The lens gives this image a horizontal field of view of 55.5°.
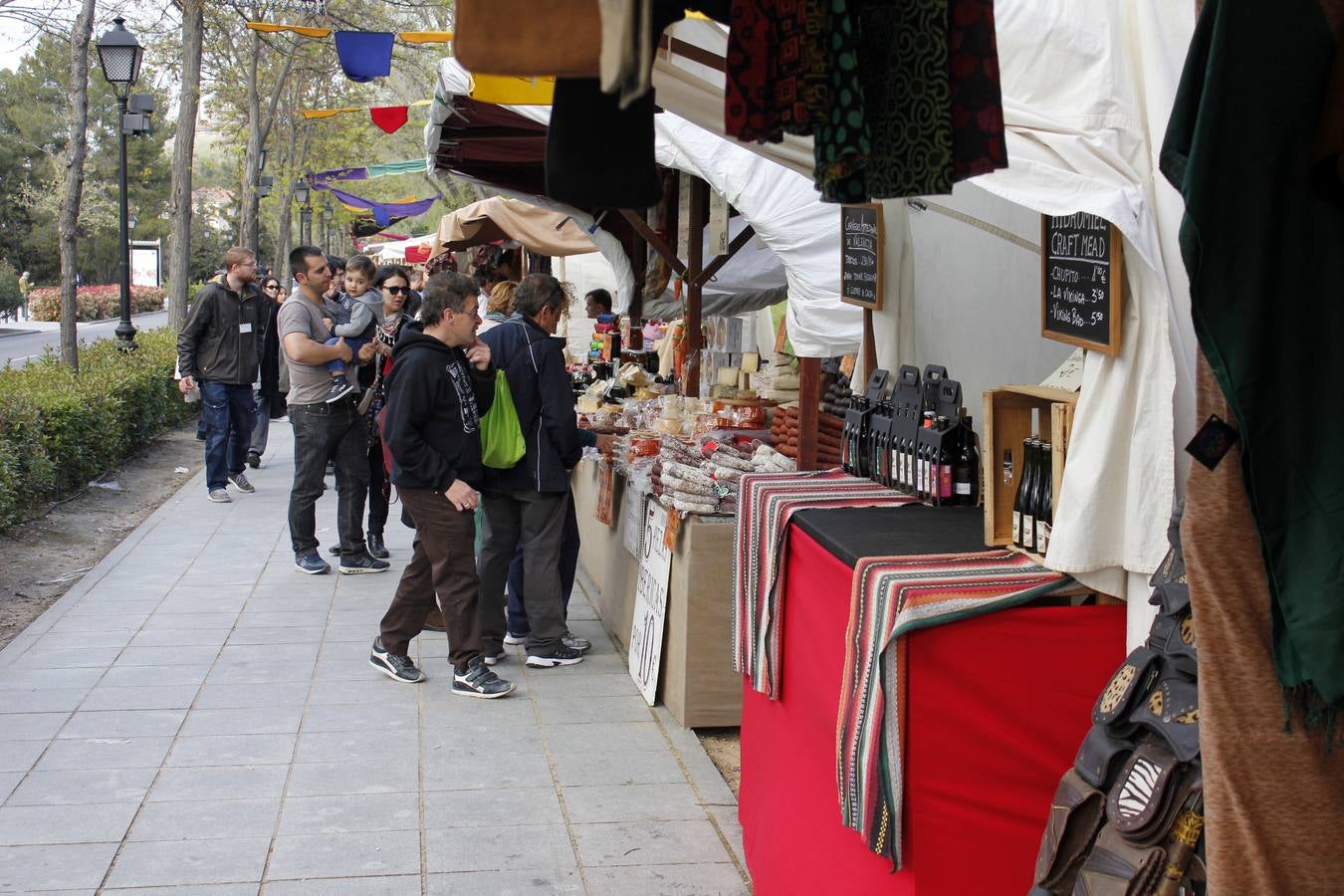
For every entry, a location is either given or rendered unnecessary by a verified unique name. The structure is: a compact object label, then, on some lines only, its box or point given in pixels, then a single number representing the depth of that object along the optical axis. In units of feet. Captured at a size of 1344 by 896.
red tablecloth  9.75
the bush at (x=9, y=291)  148.66
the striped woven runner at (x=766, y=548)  13.46
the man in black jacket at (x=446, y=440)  18.85
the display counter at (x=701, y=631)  18.42
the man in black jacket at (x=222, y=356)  37.06
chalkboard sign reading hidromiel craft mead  9.91
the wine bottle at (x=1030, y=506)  11.10
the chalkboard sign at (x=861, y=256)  16.38
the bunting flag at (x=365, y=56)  38.50
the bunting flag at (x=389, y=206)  119.75
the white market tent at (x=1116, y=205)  9.72
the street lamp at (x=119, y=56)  48.24
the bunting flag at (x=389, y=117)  48.42
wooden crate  11.44
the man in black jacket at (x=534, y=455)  20.58
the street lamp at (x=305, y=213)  121.70
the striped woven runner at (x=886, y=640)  9.72
